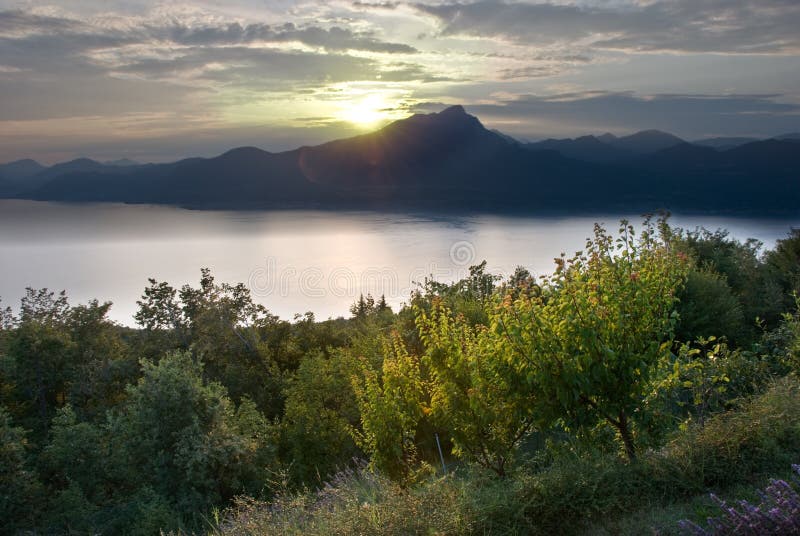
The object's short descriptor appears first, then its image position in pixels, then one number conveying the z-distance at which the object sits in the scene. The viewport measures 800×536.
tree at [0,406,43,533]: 14.53
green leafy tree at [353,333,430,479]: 8.25
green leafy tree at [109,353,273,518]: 15.05
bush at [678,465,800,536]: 3.77
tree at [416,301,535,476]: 6.98
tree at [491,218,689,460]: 6.24
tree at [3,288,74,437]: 22.77
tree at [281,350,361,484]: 19.14
